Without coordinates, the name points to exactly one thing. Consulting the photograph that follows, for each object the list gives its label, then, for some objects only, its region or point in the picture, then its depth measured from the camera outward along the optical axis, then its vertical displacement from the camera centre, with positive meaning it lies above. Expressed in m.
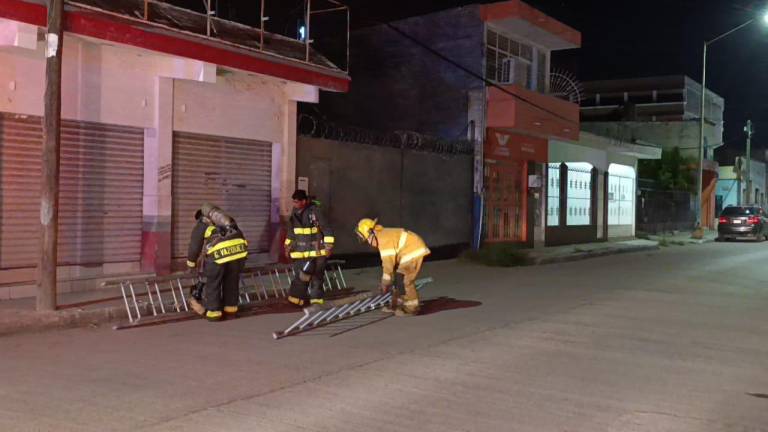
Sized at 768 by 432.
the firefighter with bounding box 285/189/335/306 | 10.18 -0.63
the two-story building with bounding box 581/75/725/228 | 44.38 +7.81
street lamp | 30.50 +2.97
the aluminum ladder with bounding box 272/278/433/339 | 8.56 -1.50
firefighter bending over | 9.14 -0.58
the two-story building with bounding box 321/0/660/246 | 20.30 +3.33
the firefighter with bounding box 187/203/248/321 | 9.03 -0.67
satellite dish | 24.12 +4.37
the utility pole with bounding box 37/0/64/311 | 8.63 +0.54
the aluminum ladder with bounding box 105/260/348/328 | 9.44 -1.48
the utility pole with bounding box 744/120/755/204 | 43.44 +3.20
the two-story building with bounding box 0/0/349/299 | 9.95 +1.19
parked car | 30.27 -0.46
